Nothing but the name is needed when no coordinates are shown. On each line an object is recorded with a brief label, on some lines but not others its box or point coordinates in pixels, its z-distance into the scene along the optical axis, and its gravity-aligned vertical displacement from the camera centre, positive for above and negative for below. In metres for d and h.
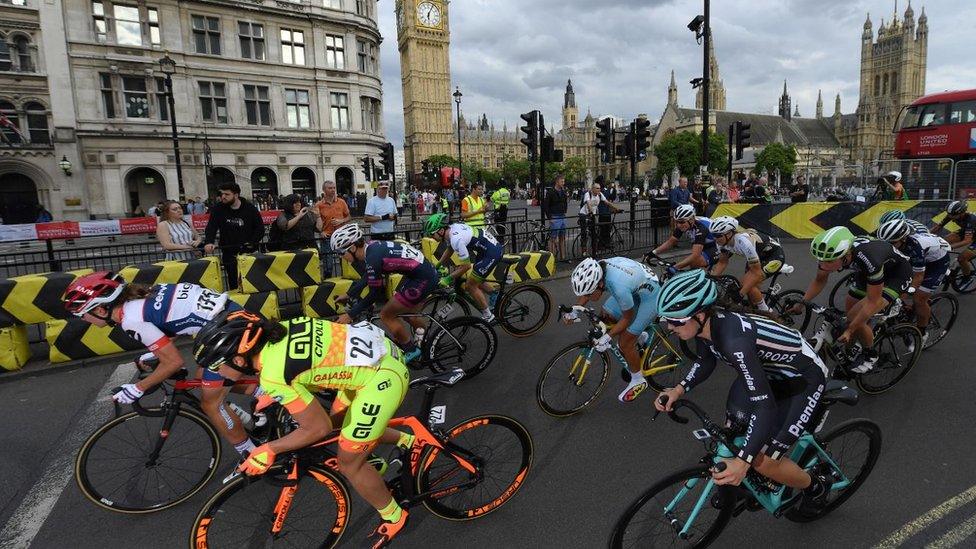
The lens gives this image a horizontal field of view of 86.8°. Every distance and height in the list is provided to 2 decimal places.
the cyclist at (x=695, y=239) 7.05 -0.66
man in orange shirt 9.77 -0.18
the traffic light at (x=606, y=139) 16.41 +1.80
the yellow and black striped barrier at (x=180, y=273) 6.94 -0.88
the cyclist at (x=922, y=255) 5.62 -0.77
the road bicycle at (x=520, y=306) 7.16 -1.53
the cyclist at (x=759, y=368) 2.62 -0.96
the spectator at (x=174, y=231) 8.02 -0.37
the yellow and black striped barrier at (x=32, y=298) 6.25 -1.04
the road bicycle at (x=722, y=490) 2.70 -1.64
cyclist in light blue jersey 4.55 -0.88
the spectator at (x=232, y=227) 8.13 -0.33
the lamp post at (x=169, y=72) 18.28 +4.87
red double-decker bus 17.52 +2.00
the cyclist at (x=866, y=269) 4.68 -0.80
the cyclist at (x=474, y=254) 6.59 -0.72
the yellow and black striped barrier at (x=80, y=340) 6.50 -1.66
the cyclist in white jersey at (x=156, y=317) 3.43 -0.75
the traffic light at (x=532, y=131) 15.02 +1.94
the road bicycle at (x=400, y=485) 2.79 -1.68
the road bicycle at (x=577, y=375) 4.84 -1.70
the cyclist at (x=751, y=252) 6.37 -0.80
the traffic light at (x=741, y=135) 18.14 +1.92
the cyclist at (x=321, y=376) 2.66 -0.94
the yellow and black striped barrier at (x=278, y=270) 7.63 -0.99
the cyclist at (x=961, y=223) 7.02 -0.54
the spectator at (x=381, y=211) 10.71 -0.21
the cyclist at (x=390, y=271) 5.24 -0.76
